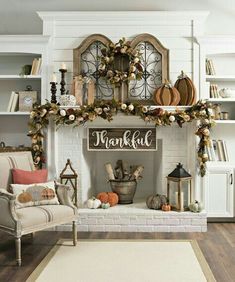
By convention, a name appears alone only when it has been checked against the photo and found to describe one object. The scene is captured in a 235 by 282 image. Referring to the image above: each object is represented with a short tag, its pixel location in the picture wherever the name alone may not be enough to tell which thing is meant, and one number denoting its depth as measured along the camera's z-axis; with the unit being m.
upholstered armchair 3.70
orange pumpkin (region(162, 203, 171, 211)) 5.03
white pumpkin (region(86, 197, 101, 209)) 5.12
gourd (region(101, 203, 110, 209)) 5.12
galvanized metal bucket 5.38
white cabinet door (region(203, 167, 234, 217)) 5.23
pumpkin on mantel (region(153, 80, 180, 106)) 5.04
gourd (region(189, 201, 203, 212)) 4.98
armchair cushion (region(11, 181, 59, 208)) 4.03
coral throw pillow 4.27
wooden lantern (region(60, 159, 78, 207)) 5.13
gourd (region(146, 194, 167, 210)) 5.11
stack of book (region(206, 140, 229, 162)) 5.46
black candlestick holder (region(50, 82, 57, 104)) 5.06
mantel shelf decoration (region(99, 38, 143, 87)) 5.13
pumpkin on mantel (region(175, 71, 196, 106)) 5.08
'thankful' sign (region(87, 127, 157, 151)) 5.23
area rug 3.34
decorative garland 4.94
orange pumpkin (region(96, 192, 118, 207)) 5.24
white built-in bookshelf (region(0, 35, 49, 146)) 5.61
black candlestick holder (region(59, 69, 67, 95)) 5.12
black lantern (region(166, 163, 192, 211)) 5.00
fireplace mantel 5.24
